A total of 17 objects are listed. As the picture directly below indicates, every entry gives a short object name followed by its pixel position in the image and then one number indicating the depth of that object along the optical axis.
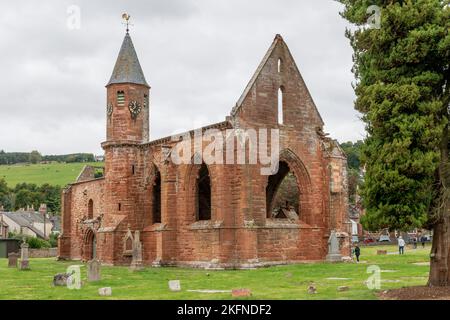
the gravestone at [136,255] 29.50
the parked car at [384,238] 72.94
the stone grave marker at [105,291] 17.69
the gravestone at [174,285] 18.66
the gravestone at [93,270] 22.62
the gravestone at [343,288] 17.56
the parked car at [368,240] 69.20
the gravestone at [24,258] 30.84
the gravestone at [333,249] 32.12
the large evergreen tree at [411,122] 15.87
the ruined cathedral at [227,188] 29.98
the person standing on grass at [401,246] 40.16
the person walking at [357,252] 33.17
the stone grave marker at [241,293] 16.48
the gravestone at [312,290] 17.05
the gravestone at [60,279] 20.94
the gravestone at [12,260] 33.12
